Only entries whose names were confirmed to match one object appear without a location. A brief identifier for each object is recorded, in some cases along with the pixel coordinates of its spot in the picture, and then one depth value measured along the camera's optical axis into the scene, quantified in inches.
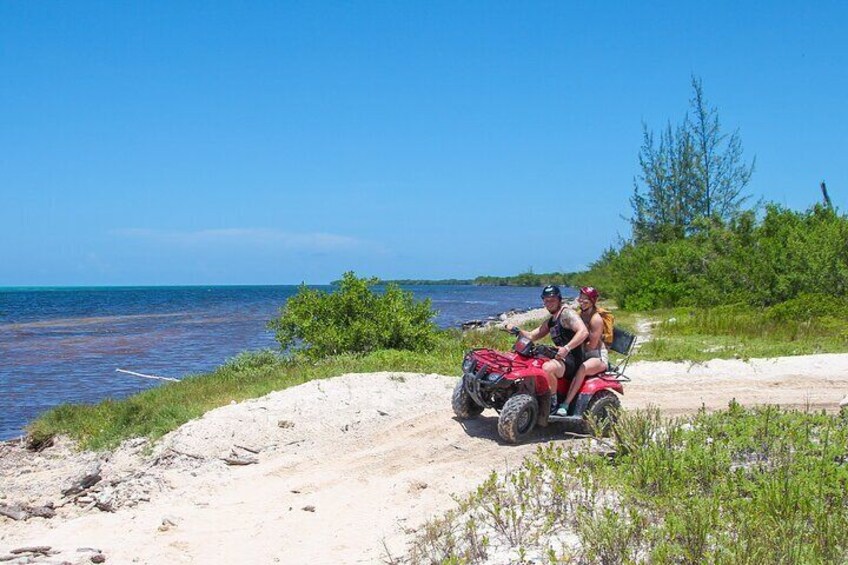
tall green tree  1574.8
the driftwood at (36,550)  282.7
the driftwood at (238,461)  392.2
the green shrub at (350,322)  661.3
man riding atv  364.5
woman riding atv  370.9
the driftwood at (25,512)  348.5
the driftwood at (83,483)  374.0
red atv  355.3
